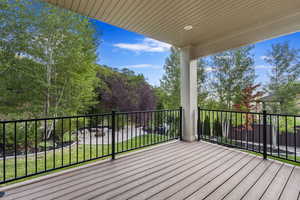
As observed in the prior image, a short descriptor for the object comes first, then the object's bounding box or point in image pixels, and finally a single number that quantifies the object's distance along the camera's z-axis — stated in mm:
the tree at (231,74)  6844
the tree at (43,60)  4234
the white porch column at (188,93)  3721
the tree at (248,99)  6699
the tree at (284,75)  6008
